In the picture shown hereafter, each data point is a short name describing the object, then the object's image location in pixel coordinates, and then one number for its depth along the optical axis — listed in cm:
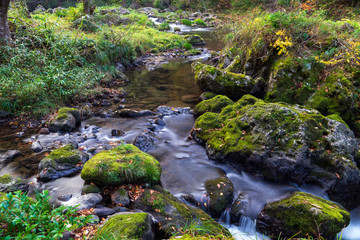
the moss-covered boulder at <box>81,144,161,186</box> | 388
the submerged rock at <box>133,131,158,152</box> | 598
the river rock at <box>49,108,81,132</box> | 659
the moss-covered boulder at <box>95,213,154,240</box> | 243
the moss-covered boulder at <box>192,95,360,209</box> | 443
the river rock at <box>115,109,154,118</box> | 780
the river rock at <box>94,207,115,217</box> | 328
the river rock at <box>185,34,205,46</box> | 2064
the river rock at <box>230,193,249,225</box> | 410
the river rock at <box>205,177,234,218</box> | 412
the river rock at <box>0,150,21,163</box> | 514
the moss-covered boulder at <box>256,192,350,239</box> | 332
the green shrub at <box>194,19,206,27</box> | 3077
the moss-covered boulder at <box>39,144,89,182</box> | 450
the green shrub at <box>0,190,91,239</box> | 184
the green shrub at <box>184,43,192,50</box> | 1886
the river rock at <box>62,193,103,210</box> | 343
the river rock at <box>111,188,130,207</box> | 358
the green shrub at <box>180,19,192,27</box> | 3069
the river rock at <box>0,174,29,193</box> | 377
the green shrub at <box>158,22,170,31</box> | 2618
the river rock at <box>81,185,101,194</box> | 386
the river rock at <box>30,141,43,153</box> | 556
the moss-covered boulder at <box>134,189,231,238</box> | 319
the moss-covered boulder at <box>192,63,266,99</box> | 820
